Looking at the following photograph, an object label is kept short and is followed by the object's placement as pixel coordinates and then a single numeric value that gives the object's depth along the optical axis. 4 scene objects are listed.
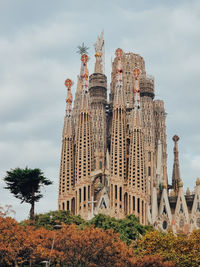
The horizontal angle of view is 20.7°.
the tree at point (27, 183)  52.50
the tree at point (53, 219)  53.44
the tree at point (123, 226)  53.19
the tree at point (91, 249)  39.25
